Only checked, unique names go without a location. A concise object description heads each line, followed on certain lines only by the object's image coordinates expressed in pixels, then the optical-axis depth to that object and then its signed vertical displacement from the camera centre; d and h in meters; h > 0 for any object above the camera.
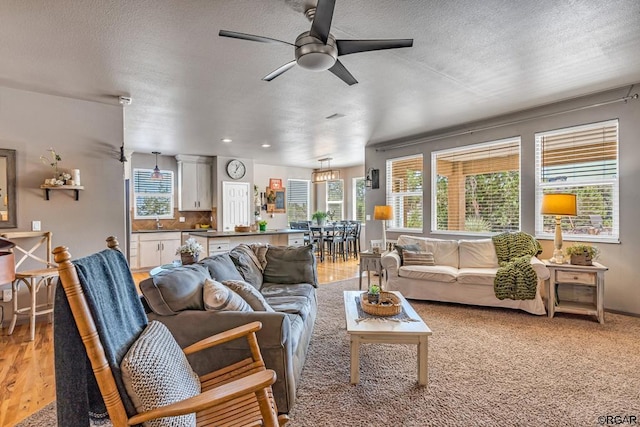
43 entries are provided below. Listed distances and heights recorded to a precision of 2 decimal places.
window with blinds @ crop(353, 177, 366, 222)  9.38 +0.33
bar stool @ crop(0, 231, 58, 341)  3.21 -0.61
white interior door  7.92 +0.17
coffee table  2.23 -0.85
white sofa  3.89 -0.79
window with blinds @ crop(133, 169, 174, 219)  7.28 +0.38
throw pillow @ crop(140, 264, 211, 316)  1.89 -0.47
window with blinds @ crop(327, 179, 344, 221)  9.84 +0.37
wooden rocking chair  1.08 -0.59
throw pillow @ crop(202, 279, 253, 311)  1.95 -0.52
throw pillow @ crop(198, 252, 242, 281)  2.52 -0.45
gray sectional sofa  1.84 -0.65
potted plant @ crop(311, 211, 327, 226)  7.80 -0.15
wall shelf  3.56 +0.27
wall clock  7.97 +1.05
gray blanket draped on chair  1.11 -0.47
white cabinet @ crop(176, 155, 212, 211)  7.63 +0.68
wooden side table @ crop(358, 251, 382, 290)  4.79 -0.73
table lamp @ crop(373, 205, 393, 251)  5.25 -0.02
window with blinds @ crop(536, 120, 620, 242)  3.93 +0.45
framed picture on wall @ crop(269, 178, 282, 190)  9.30 +0.80
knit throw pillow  1.14 -0.60
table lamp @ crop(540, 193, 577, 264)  3.67 +0.04
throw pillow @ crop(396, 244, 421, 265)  4.64 -0.52
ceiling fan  2.01 +1.08
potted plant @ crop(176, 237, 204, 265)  3.19 -0.40
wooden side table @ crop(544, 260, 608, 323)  3.51 -0.78
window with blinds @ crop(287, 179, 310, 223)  9.73 +0.35
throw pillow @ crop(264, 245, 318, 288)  3.45 -0.59
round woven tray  2.51 -0.73
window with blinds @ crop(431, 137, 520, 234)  4.84 +0.37
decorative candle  3.69 +0.40
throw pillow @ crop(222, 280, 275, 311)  2.17 -0.56
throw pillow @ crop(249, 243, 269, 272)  3.54 -0.44
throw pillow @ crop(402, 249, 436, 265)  4.48 -0.63
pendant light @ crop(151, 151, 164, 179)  7.00 +0.82
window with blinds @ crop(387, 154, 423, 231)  6.11 +0.39
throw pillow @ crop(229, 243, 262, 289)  3.08 -0.51
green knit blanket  3.72 -0.65
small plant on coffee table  2.69 -0.69
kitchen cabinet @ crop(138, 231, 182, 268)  6.86 -0.76
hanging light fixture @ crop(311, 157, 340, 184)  8.12 +0.92
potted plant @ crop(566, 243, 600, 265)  3.63 -0.47
